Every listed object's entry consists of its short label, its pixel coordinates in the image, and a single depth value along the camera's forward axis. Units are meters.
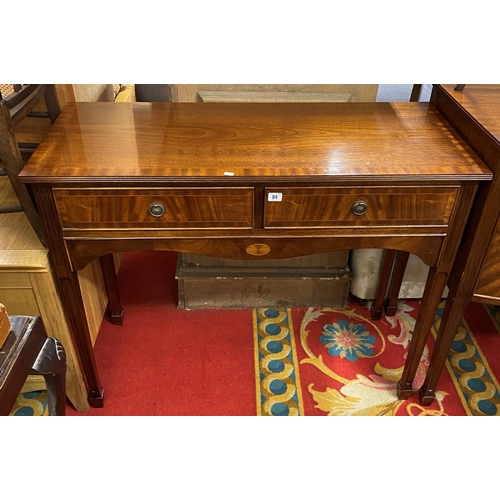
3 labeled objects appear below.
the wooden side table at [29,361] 0.60
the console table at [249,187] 0.92
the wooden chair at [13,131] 0.90
